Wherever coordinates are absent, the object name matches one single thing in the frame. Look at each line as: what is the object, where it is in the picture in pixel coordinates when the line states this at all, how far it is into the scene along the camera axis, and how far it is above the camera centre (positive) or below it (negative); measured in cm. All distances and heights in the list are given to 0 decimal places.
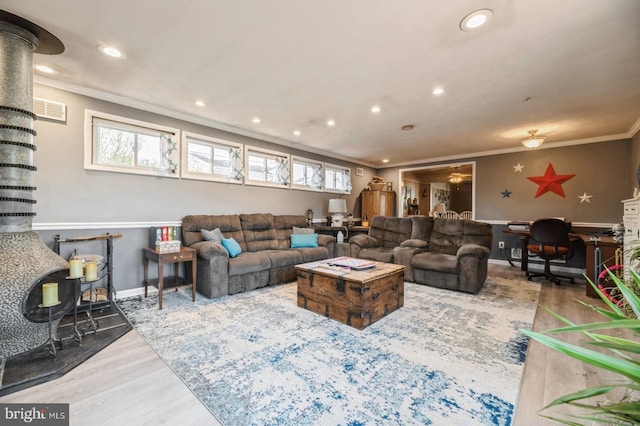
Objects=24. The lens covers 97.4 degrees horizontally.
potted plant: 51 -27
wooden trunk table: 263 -82
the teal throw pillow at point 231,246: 385 -50
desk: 363 -51
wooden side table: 319 -64
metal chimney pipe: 209 +66
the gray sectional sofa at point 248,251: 346 -62
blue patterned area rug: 160 -111
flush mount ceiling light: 444 +115
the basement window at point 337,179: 657 +77
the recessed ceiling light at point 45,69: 279 +140
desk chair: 420 -43
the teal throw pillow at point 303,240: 476 -51
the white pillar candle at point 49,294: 189 -59
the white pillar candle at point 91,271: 229 -52
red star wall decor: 528 +61
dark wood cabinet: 711 +21
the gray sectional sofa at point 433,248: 376 -57
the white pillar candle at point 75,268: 208 -44
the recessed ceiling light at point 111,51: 245 +140
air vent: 299 +107
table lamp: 609 +9
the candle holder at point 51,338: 199 -96
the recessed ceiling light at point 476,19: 195 +139
